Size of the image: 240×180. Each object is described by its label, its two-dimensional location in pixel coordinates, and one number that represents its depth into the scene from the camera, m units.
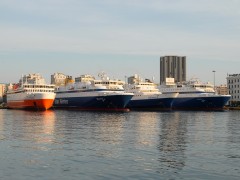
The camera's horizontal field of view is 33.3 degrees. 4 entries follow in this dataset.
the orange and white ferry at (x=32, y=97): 135.12
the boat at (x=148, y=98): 147.12
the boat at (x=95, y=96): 129.88
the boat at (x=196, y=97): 150.00
